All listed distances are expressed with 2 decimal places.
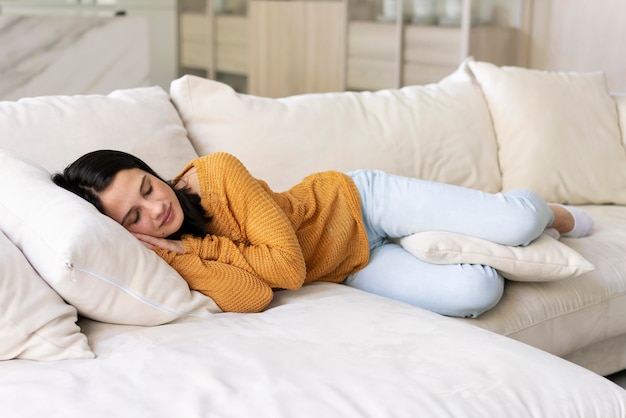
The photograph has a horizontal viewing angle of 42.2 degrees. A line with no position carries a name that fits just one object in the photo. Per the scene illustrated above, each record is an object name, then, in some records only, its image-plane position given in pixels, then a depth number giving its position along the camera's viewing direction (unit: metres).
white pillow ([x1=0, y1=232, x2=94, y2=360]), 1.29
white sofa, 1.21
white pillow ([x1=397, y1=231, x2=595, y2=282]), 1.81
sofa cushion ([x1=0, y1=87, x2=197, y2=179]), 1.84
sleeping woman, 1.59
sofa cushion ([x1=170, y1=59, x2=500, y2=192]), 2.17
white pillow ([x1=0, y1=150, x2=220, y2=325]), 1.35
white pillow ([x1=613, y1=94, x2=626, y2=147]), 2.75
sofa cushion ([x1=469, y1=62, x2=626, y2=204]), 2.57
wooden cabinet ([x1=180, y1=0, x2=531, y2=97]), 4.07
